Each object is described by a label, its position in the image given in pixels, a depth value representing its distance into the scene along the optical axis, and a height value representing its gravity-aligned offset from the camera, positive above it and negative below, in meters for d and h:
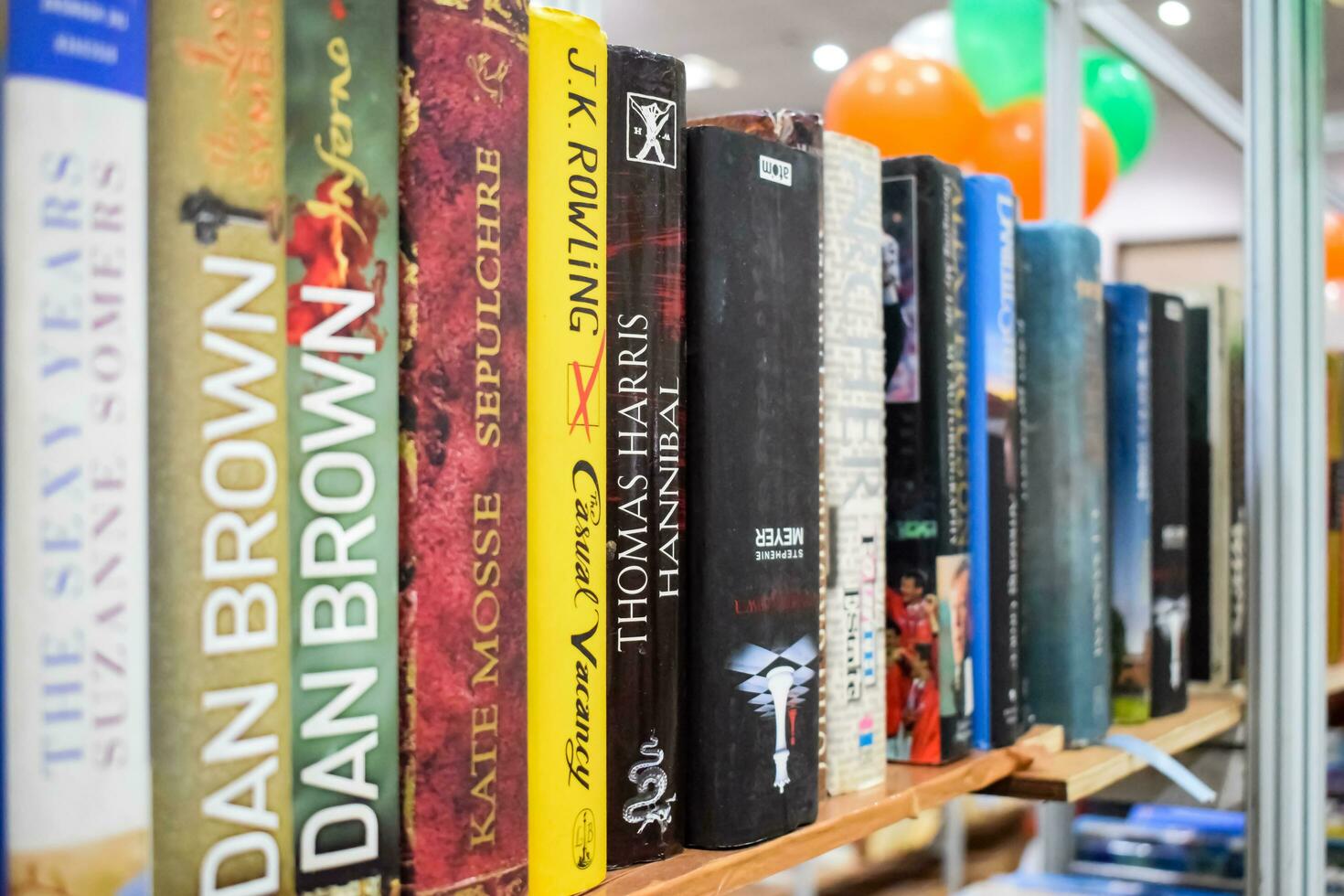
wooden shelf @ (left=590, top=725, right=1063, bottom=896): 0.43 -0.15
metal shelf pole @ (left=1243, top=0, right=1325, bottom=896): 0.88 +0.01
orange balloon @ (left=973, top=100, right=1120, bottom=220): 1.85 +0.47
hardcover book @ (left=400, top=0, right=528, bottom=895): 0.36 +0.00
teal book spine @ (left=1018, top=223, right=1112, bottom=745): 0.75 -0.02
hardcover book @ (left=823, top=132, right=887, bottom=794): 0.56 +0.00
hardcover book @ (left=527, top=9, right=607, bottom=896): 0.40 +0.00
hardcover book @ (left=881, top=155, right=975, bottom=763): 0.64 +0.00
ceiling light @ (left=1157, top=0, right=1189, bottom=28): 2.67 +0.96
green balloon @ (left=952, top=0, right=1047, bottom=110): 1.84 +0.62
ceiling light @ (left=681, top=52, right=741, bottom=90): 3.48 +1.15
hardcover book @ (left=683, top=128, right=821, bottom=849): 0.47 -0.01
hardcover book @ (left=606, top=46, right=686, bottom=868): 0.43 +0.00
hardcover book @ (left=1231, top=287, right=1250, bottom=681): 0.98 -0.03
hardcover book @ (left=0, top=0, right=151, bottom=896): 0.27 +0.00
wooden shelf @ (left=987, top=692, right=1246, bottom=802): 0.68 -0.18
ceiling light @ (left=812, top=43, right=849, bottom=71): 3.59 +1.17
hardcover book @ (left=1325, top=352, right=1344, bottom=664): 1.24 -0.04
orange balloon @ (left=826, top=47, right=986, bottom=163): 1.85 +0.53
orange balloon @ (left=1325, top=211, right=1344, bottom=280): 2.83 +0.49
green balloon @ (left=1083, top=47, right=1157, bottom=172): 2.16 +0.64
